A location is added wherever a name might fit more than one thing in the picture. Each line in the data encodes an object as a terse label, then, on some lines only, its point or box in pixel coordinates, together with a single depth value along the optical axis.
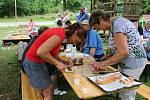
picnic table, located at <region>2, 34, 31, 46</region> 3.54
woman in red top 1.23
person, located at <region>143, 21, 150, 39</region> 3.39
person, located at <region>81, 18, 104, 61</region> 1.84
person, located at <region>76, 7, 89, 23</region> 5.05
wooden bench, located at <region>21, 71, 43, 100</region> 1.60
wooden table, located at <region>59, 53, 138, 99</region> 1.10
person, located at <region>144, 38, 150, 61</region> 2.56
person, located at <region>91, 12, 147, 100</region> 1.24
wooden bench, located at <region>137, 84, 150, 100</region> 1.68
